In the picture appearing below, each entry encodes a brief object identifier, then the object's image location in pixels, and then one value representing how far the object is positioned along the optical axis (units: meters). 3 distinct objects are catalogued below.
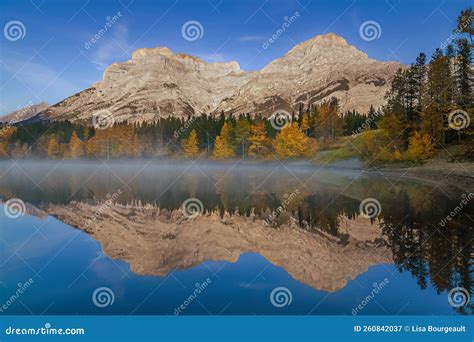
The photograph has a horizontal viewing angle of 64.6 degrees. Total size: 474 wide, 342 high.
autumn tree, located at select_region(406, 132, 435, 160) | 38.56
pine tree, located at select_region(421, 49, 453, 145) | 39.22
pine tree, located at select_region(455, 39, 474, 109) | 36.75
